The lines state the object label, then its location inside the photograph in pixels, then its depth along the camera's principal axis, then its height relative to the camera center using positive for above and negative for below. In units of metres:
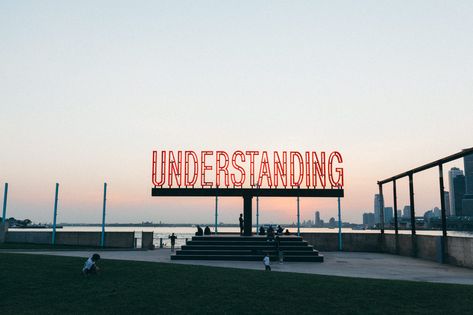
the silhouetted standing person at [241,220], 40.35 -0.03
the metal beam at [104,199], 43.83 +2.06
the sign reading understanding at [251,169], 37.01 +4.52
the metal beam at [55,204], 43.95 +1.48
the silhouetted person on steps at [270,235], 34.28 -1.23
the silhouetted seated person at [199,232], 38.48 -1.17
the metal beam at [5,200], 42.54 +1.74
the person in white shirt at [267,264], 23.98 -2.53
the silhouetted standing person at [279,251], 29.94 -2.24
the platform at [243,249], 31.77 -2.30
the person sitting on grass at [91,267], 18.61 -2.18
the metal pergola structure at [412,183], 28.78 +3.50
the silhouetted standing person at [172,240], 40.51 -2.09
